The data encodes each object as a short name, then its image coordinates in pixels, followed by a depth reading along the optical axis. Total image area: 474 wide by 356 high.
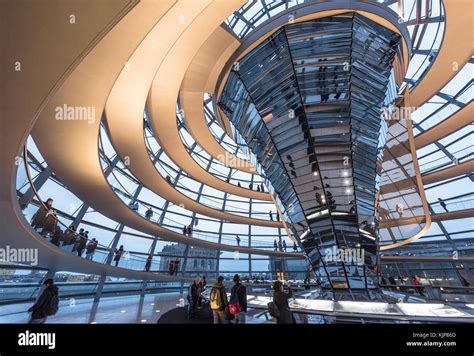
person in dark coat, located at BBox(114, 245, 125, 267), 14.59
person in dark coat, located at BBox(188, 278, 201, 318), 8.47
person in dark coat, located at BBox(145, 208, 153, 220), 18.80
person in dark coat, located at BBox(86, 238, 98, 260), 12.22
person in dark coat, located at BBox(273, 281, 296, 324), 5.25
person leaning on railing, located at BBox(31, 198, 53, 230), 8.24
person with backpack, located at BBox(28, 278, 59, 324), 6.35
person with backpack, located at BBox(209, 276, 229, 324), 6.03
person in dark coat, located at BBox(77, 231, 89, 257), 11.48
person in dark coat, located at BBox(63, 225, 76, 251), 10.30
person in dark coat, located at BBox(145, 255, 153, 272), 17.23
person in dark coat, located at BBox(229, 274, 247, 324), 5.84
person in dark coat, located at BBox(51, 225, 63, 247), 9.52
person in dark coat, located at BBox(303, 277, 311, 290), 11.30
